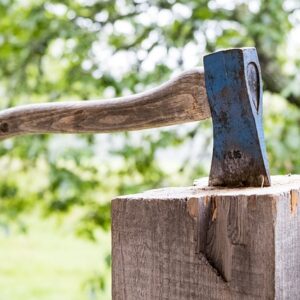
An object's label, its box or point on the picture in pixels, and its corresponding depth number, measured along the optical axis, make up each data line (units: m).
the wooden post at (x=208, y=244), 1.23
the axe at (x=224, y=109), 1.31
